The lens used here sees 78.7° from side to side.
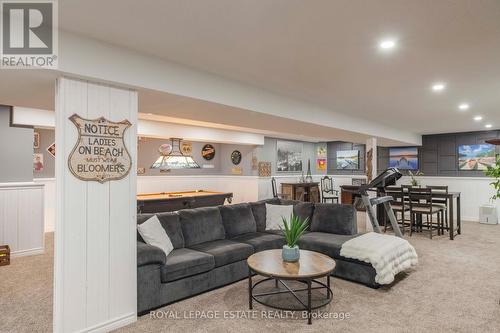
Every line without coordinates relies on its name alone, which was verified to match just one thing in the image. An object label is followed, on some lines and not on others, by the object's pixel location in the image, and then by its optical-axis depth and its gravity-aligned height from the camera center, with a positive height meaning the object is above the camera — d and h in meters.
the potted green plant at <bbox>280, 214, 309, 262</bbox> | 3.14 -0.80
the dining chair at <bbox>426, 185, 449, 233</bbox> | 6.19 -0.70
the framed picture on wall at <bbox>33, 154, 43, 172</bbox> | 6.30 +0.14
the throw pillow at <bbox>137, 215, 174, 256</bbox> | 3.36 -0.74
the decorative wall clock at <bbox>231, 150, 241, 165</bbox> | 9.60 +0.38
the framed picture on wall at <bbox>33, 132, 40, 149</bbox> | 6.26 +0.60
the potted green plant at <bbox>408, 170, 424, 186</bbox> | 8.86 -0.15
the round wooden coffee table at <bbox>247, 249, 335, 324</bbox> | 2.76 -0.96
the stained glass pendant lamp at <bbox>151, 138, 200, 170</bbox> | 6.66 +0.22
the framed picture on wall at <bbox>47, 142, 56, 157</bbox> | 6.47 +0.43
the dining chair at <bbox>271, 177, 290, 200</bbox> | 9.42 -0.74
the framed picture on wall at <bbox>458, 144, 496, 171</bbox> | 7.91 +0.31
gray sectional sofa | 3.05 -0.96
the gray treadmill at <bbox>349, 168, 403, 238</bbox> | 4.57 -0.38
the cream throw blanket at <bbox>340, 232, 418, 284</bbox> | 3.41 -1.01
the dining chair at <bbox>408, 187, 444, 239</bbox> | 6.04 -0.76
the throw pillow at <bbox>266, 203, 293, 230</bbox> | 4.83 -0.74
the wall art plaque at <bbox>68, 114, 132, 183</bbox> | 2.52 +0.15
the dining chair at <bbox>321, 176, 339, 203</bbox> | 10.65 -0.69
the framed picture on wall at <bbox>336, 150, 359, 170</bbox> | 10.38 +0.31
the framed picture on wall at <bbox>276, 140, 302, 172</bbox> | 10.04 +0.44
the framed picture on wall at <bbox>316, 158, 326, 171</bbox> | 11.20 +0.17
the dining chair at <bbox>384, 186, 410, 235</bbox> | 6.35 -0.70
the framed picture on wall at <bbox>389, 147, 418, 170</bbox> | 9.11 +0.33
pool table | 5.68 -0.67
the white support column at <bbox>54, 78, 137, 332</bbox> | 2.44 -0.53
